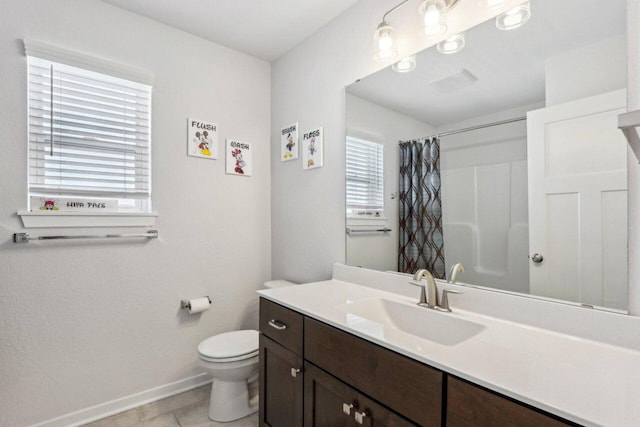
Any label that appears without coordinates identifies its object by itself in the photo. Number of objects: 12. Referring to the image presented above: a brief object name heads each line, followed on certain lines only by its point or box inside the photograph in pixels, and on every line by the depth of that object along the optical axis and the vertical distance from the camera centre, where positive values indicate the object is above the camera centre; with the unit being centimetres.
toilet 179 -93
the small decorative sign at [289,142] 234 +58
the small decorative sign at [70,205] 169 +7
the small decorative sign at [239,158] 238 +46
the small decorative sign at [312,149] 212 +48
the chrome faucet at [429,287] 132 -31
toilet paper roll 212 -62
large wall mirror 103 +24
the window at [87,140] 171 +46
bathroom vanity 70 -43
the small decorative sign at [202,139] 219 +56
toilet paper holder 215 -61
